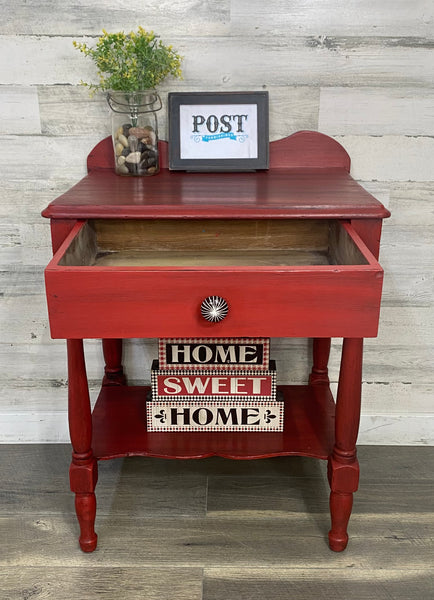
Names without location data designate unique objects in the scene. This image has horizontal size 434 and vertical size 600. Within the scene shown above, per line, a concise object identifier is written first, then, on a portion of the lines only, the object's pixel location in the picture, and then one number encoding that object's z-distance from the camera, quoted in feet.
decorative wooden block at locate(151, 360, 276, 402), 5.20
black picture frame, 5.22
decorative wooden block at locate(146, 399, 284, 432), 5.27
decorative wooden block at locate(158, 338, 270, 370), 5.15
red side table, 3.80
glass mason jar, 4.92
